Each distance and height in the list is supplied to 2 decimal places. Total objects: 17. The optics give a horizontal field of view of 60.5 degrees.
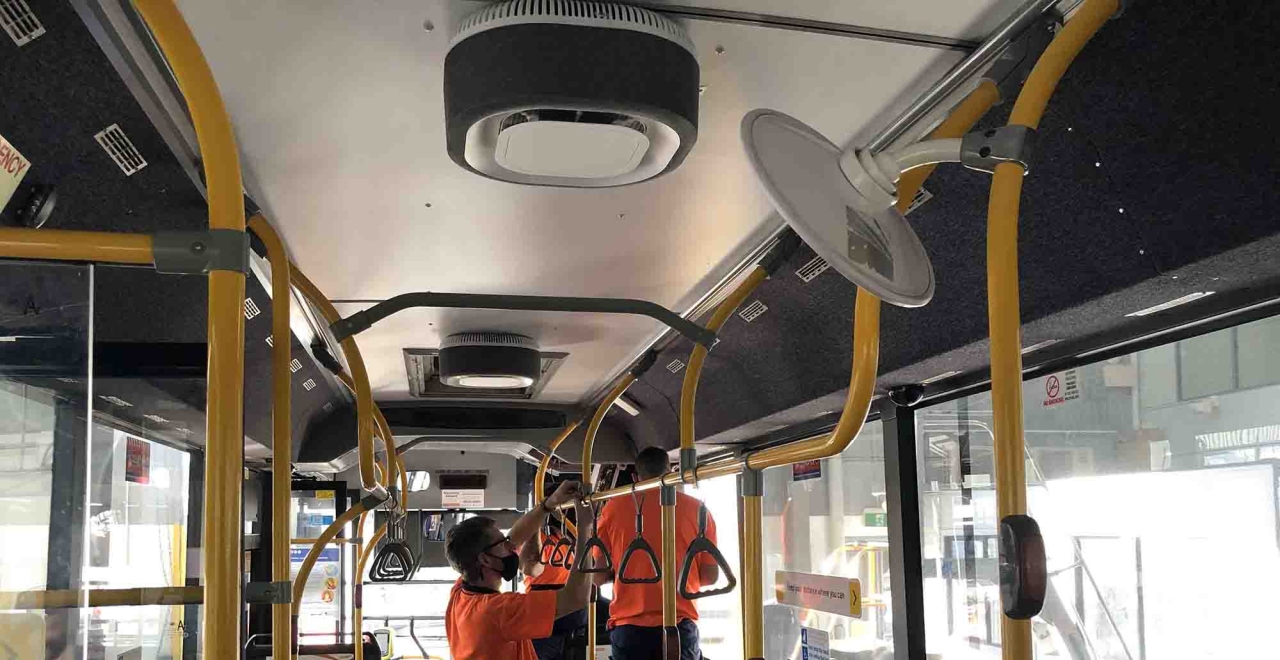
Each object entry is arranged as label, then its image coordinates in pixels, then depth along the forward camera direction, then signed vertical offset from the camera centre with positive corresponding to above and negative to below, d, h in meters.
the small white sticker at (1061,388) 3.17 +0.22
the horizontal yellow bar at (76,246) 1.41 +0.31
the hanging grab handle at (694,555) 3.35 -0.27
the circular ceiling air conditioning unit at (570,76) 1.89 +0.69
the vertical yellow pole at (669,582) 3.73 -0.38
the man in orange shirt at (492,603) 4.05 -0.48
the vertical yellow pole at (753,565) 2.99 -0.26
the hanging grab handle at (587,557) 4.59 -0.36
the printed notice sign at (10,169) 1.86 +0.56
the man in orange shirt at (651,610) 5.58 -0.70
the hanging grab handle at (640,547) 4.19 -0.29
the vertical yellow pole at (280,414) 2.12 +0.13
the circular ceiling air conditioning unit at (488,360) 5.25 +0.56
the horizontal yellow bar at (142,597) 2.54 -0.26
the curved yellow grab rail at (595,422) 4.29 +0.22
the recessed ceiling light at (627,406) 7.10 +0.43
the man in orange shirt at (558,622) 7.59 -1.01
